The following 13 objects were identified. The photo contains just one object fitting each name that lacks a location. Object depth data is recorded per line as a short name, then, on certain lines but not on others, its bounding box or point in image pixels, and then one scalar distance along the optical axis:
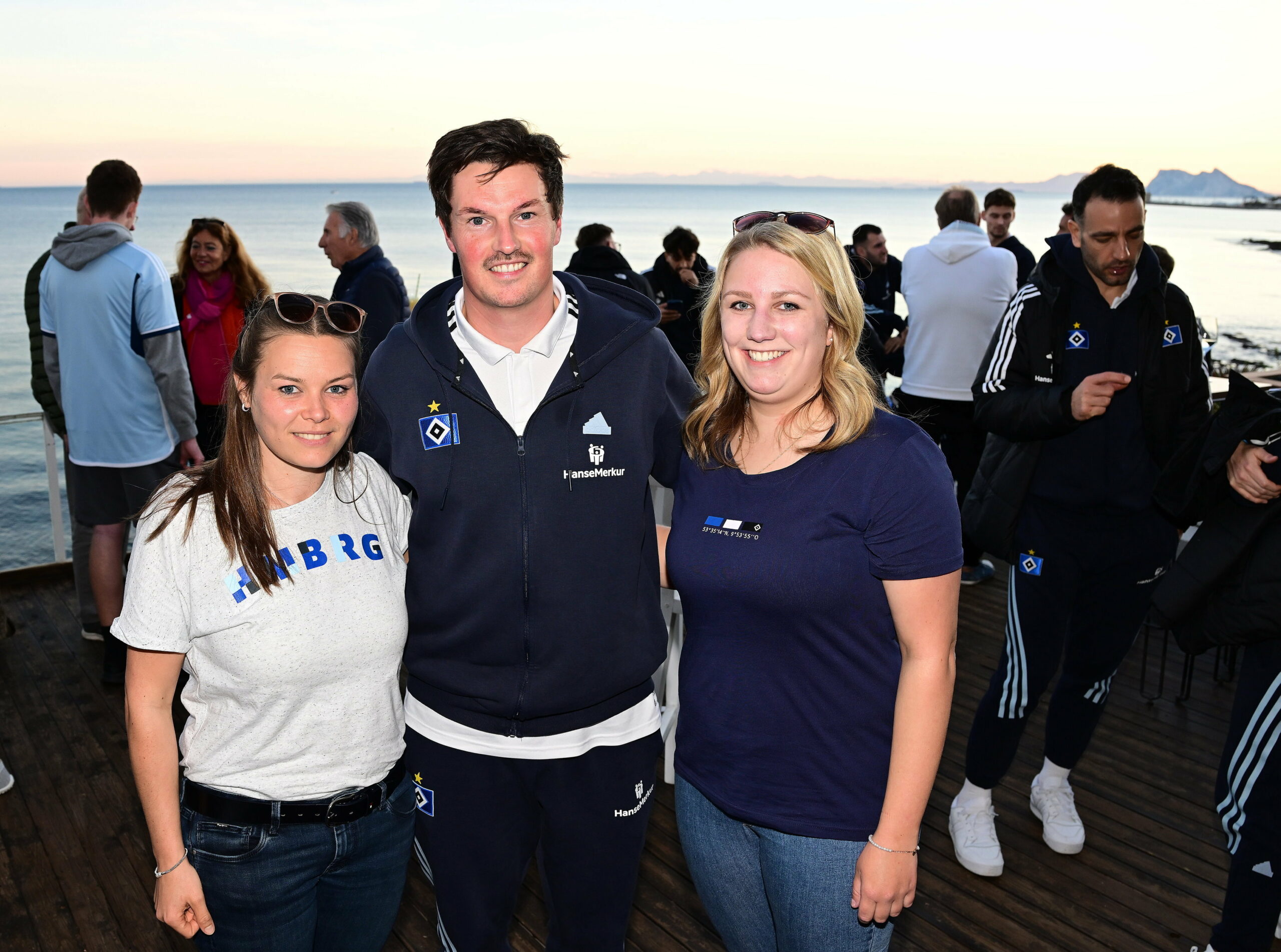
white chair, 3.13
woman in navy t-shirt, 1.36
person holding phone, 6.03
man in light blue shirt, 3.70
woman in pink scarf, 4.49
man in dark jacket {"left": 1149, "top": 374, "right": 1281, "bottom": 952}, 2.02
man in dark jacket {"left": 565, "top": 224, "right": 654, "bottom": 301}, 4.48
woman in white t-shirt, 1.40
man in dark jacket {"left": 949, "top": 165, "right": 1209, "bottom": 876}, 2.54
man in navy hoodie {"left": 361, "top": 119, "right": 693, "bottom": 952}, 1.63
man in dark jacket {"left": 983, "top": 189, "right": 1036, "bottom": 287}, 5.98
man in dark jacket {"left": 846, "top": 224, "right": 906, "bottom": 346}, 6.10
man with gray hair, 4.61
